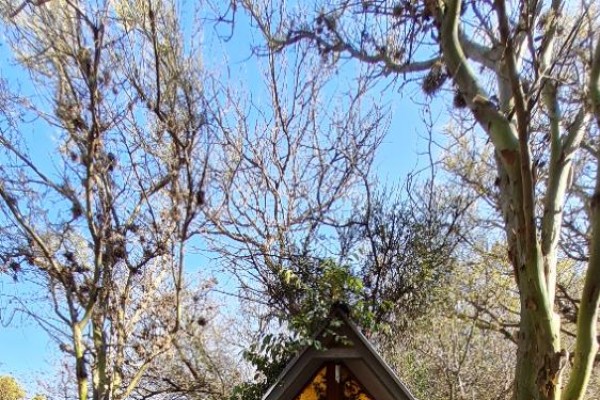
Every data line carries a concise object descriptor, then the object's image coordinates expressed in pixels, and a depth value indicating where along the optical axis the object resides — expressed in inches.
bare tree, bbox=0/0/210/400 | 228.4
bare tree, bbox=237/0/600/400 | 128.9
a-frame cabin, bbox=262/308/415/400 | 146.6
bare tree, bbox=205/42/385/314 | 291.3
